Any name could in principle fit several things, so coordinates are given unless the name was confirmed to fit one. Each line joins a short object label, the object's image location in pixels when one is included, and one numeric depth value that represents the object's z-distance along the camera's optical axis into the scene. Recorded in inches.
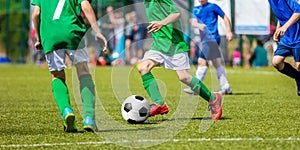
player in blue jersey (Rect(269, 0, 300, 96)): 671.7
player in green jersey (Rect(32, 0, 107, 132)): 510.9
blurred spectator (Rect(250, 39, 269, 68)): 1765.6
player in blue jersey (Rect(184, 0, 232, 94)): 934.2
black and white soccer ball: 579.8
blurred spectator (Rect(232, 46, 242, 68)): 1860.2
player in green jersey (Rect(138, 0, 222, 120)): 609.6
